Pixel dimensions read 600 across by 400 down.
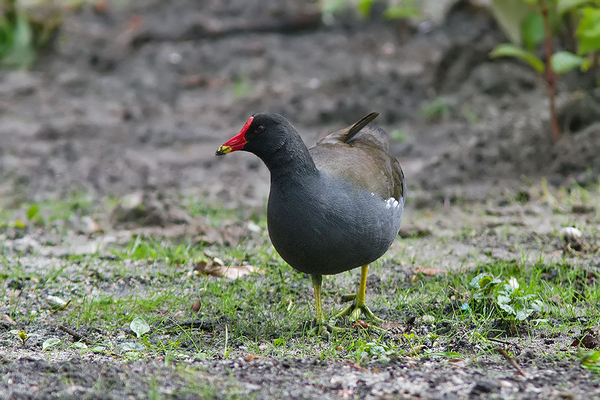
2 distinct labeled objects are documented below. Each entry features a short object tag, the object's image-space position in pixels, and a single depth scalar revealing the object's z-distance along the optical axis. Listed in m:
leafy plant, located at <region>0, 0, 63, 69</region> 19.42
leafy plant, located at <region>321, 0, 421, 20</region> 17.92
